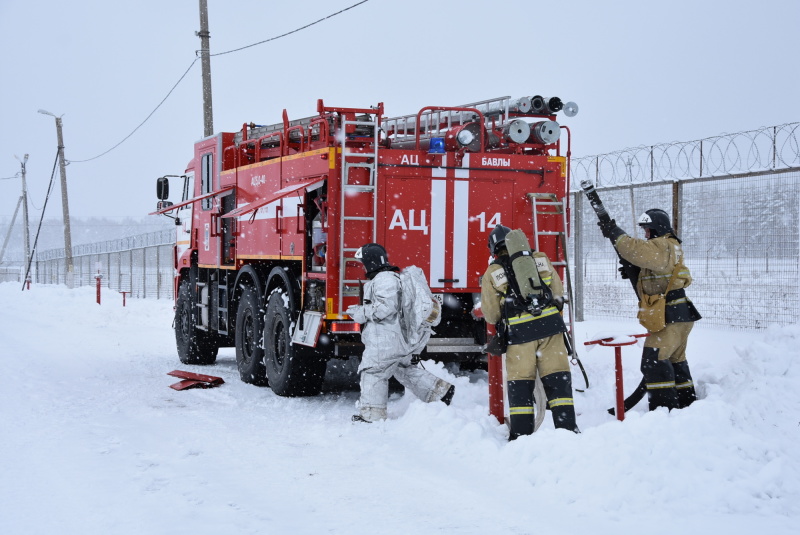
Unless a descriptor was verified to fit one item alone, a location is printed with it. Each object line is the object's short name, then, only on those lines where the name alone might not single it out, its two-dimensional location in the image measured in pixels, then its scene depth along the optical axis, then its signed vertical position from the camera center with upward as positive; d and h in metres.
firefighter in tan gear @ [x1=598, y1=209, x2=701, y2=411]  7.05 -0.37
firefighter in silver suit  7.79 -0.78
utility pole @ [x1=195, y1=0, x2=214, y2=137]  18.88 +4.23
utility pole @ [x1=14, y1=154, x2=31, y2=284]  43.75 +1.72
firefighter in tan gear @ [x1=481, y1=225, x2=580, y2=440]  6.48 -0.73
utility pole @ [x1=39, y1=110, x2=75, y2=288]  34.81 +1.19
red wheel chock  10.23 -1.47
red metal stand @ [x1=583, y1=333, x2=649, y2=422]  6.34 -0.83
